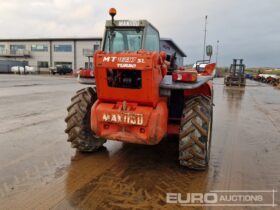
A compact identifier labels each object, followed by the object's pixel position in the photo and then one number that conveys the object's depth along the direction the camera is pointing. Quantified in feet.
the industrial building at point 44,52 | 165.89
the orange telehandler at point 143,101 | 12.44
